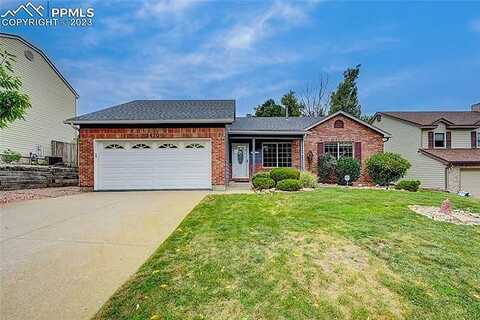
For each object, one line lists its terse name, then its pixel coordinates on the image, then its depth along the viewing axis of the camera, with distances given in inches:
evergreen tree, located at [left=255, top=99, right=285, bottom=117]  1332.4
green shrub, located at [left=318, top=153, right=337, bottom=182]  652.7
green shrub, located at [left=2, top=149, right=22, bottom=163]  528.4
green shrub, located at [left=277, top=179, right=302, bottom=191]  439.2
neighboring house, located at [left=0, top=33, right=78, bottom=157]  656.4
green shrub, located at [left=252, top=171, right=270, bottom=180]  490.6
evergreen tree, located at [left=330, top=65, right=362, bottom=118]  1339.8
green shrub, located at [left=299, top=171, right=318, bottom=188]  498.0
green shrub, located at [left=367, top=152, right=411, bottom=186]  603.8
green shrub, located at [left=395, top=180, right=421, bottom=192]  500.4
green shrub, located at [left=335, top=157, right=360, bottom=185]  627.2
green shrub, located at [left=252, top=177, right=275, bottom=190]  464.1
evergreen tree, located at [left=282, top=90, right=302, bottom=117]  1366.9
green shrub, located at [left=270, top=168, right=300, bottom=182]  484.2
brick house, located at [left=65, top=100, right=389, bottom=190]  502.0
